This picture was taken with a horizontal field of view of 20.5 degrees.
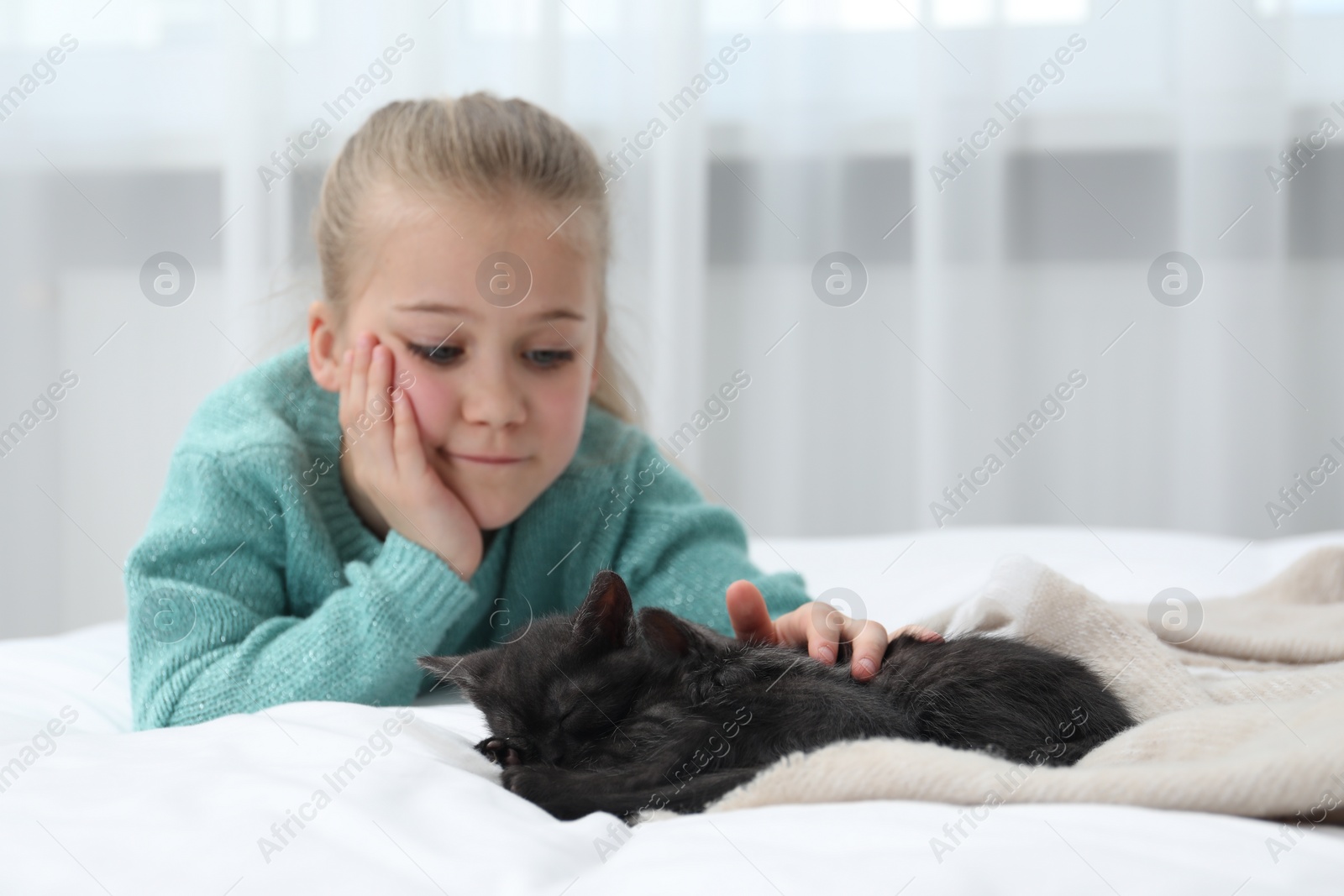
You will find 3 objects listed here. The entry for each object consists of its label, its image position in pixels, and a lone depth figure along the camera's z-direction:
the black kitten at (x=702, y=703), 1.56
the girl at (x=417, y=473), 1.74
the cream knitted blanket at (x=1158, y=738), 1.37
